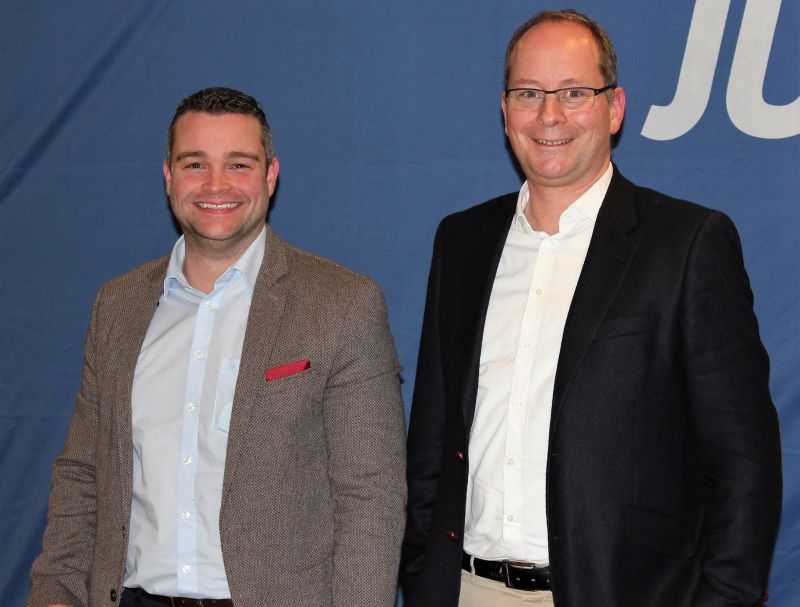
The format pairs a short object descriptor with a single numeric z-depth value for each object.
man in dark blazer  1.82
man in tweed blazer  2.00
